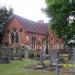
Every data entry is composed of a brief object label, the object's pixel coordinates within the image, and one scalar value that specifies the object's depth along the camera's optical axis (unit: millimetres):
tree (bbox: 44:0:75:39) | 9076
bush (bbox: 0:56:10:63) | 15052
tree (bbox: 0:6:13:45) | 30634
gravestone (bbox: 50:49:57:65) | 11609
